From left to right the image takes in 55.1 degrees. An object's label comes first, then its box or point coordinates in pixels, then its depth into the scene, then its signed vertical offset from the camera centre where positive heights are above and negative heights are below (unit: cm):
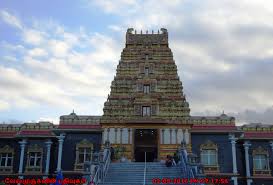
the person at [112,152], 2045 -85
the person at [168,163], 1711 -134
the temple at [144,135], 2203 +60
